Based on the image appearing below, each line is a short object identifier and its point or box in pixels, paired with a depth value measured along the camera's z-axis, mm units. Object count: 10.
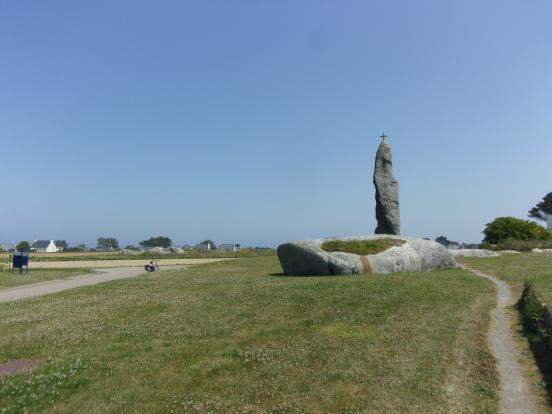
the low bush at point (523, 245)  53922
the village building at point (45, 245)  159750
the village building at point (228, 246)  128100
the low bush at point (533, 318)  11811
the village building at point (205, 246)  130625
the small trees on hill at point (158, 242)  173412
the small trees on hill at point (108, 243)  172500
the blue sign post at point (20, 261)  38281
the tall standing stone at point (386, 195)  37500
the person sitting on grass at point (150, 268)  41234
